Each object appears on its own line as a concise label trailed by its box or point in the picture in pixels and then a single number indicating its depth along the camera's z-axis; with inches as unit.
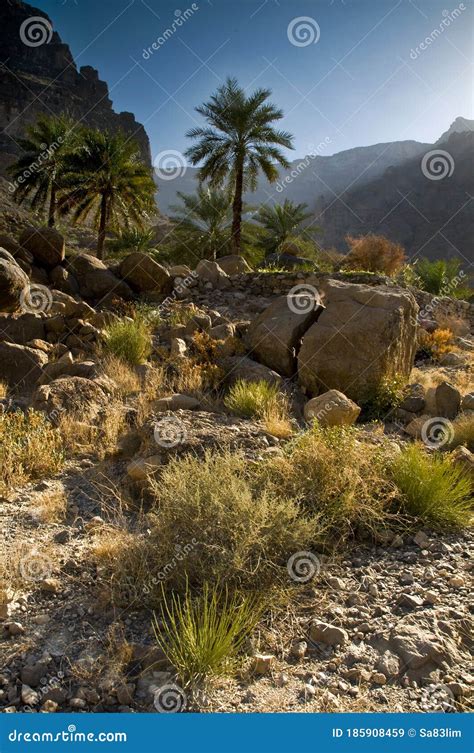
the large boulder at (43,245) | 422.3
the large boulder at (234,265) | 523.5
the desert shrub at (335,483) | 137.2
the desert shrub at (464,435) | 200.8
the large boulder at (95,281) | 426.6
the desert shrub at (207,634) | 89.7
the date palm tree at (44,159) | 837.0
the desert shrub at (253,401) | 217.9
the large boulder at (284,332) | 280.7
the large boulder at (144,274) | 442.3
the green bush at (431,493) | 144.3
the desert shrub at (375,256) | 677.0
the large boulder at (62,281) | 413.7
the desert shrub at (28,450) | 170.6
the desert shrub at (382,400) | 240.2
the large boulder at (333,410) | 202.8
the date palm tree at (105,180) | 723.4
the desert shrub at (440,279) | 648.1
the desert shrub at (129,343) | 294.7
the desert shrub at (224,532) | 113.5
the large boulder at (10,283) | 279.1
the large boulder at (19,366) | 267.3
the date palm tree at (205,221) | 834.8
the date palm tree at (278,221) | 946.1
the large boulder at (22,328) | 310.0
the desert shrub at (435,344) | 378.3
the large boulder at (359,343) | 248.4
